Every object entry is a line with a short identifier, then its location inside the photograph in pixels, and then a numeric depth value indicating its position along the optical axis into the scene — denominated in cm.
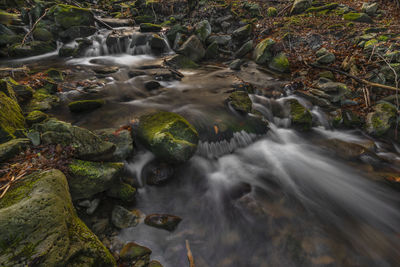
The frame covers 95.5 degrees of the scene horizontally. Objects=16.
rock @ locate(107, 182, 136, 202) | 304
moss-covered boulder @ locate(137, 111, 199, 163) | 338
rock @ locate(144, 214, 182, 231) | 289
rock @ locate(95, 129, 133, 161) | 349
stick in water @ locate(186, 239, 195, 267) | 254
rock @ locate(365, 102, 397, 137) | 495
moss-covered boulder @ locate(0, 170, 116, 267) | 140
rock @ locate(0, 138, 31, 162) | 235
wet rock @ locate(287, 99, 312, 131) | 539
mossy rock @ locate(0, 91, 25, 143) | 264
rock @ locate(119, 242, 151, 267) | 238
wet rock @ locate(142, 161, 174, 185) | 354
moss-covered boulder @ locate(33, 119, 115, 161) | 270
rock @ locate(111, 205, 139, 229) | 275
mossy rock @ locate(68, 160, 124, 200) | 255
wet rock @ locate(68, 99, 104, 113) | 476
